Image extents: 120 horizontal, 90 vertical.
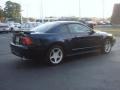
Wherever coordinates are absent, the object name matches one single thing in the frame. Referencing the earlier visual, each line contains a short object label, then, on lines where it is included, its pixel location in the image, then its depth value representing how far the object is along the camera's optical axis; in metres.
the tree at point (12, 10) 37.28
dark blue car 3.94
